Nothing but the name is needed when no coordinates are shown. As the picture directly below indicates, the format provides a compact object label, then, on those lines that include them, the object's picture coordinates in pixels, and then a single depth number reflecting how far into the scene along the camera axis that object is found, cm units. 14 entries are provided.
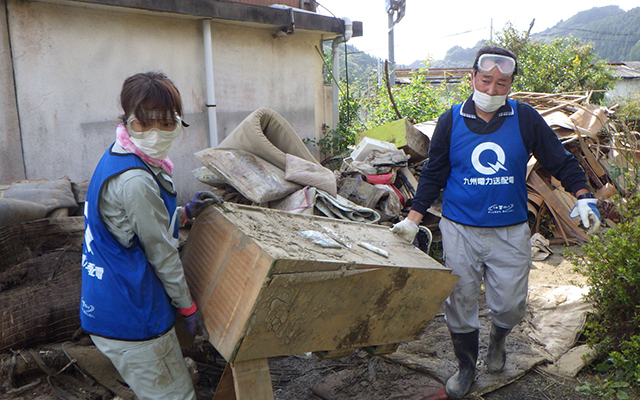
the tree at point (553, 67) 1116
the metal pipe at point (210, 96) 611
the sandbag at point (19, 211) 324
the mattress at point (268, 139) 431
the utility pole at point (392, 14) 1339
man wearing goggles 274
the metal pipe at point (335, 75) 789
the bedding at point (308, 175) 426
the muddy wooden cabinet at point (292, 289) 185
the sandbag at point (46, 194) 367
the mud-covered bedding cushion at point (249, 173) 410
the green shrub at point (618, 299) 273
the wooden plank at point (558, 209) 593
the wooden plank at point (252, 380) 192
